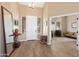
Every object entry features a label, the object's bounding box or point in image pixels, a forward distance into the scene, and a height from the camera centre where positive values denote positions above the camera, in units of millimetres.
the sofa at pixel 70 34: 5051 -681
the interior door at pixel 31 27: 4369 +78
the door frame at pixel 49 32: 3416 -287
